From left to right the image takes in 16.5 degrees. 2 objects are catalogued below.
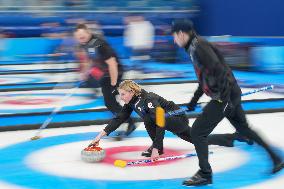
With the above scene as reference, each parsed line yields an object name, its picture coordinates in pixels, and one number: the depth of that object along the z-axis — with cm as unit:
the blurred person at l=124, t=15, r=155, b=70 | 2922
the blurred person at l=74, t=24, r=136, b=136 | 1365
